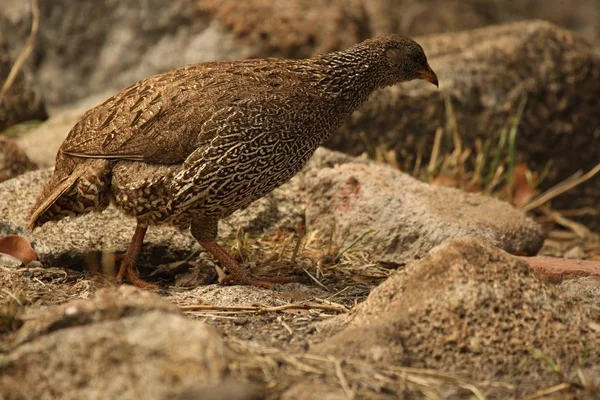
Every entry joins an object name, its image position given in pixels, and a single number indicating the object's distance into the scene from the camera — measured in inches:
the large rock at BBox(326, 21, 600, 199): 586.9
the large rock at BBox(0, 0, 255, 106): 645.3
